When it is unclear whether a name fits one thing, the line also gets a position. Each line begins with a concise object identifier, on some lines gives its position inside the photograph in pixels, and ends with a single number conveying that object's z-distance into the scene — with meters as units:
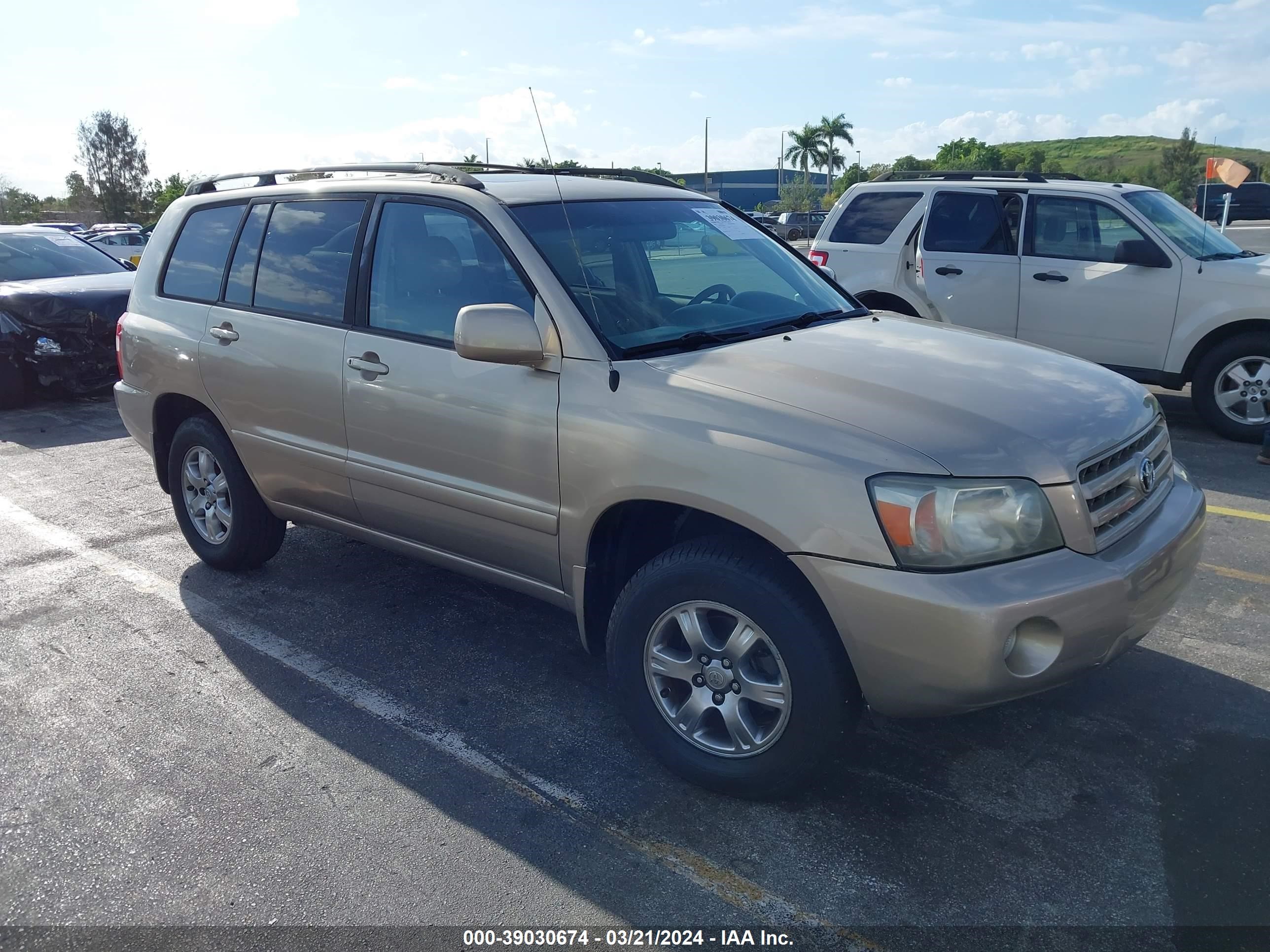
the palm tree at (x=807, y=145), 87.69
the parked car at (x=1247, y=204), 25.14
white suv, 7.34
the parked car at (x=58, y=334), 9.40
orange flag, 7.56
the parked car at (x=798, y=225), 47.72
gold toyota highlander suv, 2.72
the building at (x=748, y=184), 97.19
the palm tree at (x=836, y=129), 86.62
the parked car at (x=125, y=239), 27.83
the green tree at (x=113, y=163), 69.62
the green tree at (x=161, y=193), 65.94
